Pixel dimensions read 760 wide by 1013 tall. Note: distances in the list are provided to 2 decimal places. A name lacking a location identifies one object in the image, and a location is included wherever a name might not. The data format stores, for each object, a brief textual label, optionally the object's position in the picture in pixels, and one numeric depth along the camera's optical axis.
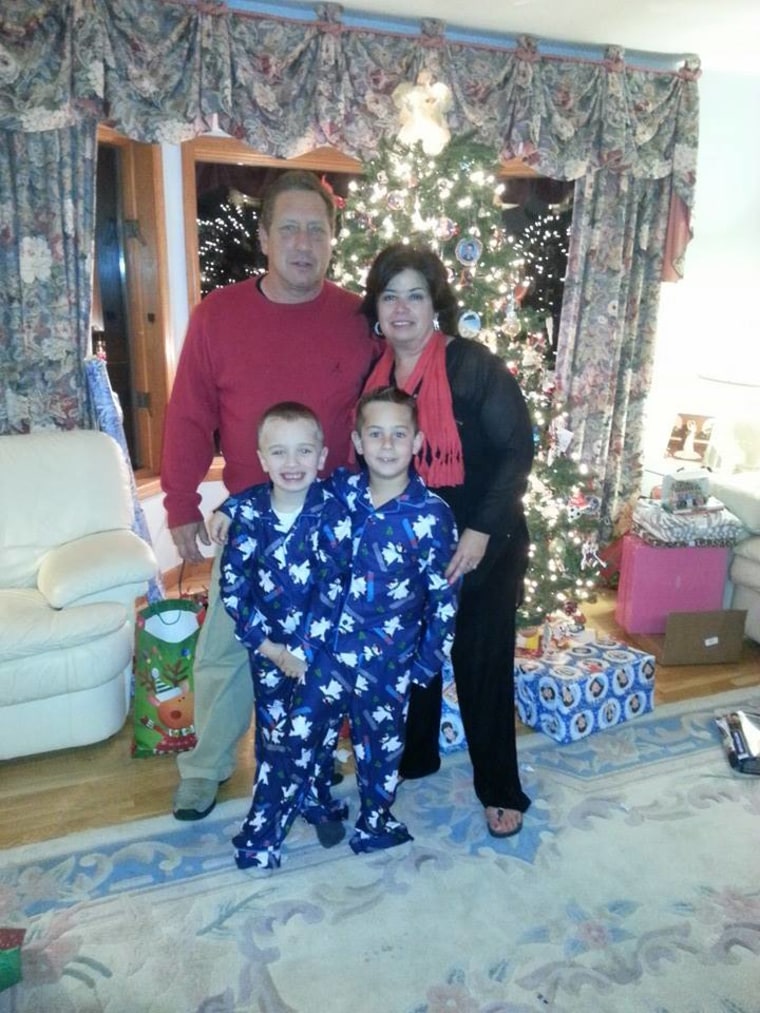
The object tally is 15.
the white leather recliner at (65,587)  2.19
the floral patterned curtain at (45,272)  2.85
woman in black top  1.66
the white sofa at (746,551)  3.04
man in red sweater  1.80
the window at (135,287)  3.36
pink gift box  3.13
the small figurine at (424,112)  2.71
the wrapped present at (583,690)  2.40
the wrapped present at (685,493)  3.14
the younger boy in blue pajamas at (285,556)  1.66
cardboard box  2.90
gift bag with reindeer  2.28
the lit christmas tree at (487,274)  2.58
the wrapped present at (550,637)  2.75
